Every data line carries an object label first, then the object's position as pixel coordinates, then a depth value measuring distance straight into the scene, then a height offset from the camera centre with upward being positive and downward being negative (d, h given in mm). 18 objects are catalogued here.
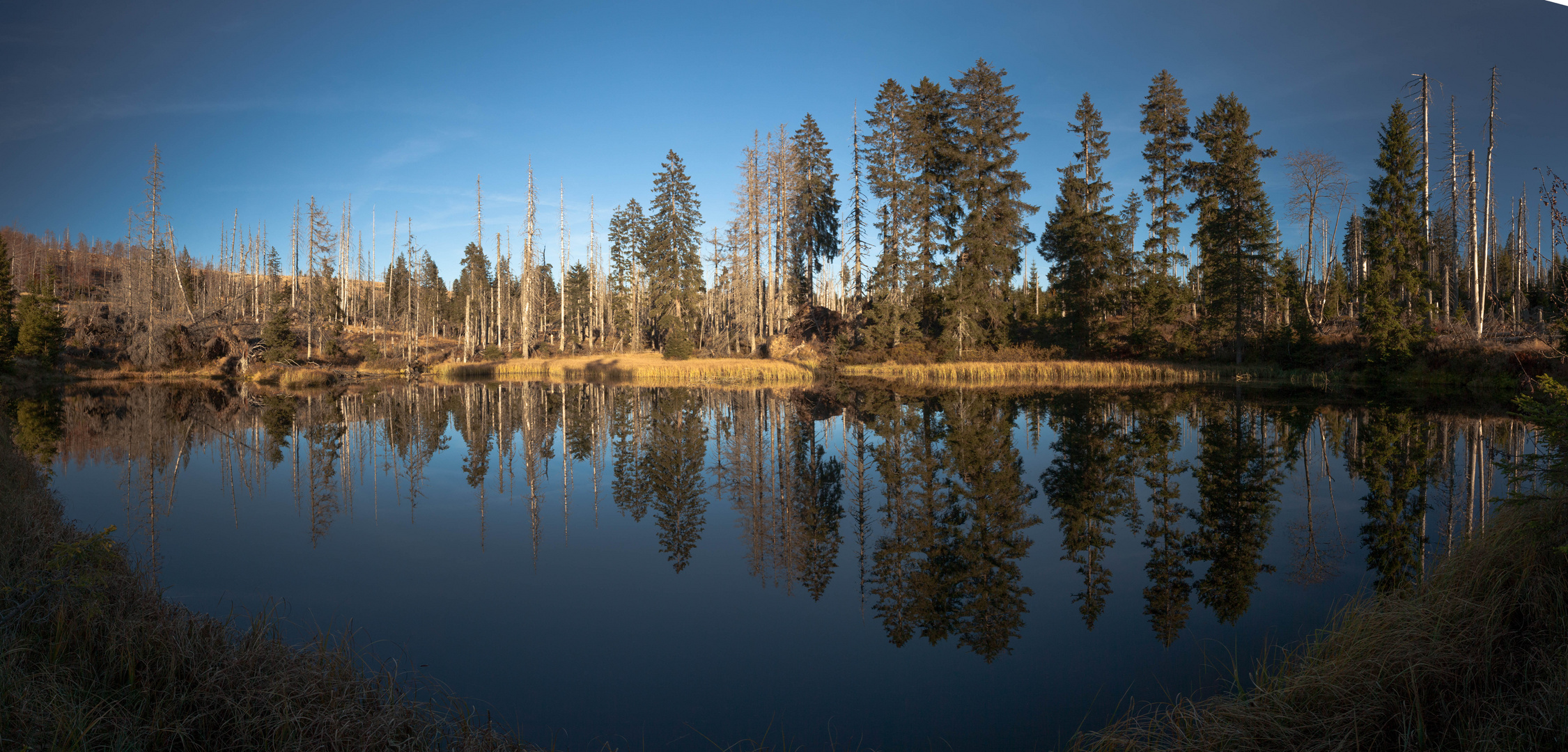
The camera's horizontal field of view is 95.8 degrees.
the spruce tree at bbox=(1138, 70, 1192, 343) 36938 +11259
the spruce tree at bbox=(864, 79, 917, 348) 35594 +7268
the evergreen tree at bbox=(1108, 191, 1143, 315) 36719 +4794
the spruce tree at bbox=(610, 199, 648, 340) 57406 +9759
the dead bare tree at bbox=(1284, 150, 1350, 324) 35031 +9237
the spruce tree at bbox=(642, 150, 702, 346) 49094 +8182
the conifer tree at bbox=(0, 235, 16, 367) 29219 +2342
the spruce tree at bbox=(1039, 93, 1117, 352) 35969 +5545
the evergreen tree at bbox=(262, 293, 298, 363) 36000 +1512
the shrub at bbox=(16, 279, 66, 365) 31391 +1757
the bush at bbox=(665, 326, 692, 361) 40125 +1168
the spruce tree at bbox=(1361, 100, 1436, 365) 25328 +4381
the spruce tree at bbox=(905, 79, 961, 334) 35375 +9085
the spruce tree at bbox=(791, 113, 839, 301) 46781 +10464
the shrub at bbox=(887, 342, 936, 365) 34406 +579
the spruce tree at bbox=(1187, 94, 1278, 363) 32094 +6063
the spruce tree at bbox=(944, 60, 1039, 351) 33938 +7902
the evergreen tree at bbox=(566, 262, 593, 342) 64875 +6579
